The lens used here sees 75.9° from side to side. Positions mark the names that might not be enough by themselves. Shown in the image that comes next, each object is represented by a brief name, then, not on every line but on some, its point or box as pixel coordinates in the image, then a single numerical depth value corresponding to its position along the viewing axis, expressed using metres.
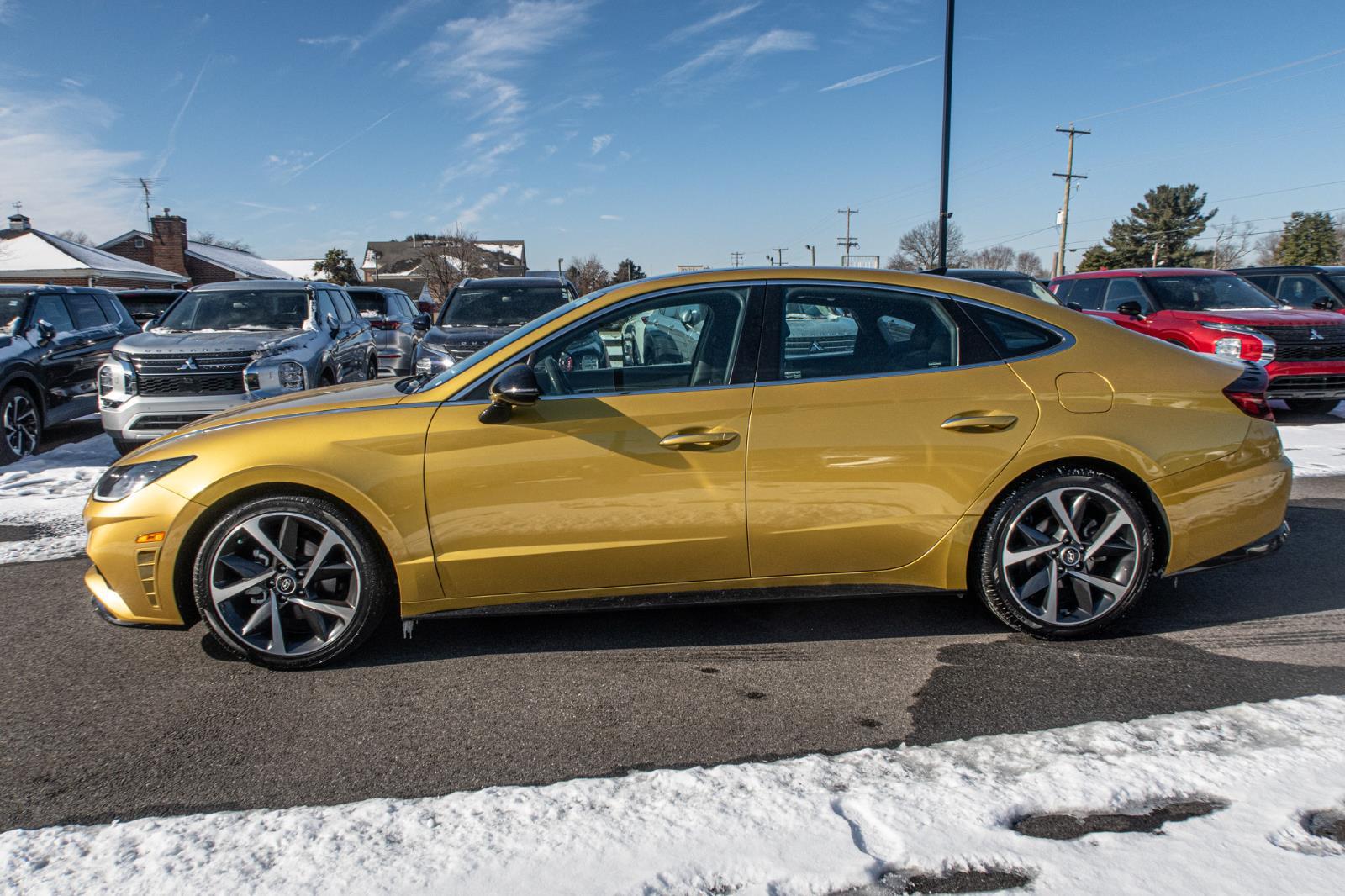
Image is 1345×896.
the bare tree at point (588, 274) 68.88
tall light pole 12.02
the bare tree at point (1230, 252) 81.94
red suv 9.94
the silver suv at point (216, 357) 8.13
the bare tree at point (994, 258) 97.94
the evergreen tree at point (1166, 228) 69.62
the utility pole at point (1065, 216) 47.44
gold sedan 3.50
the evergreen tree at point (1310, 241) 60.88
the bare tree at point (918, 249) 70.44
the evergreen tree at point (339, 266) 63.59
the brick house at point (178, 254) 49.06
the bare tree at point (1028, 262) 101.62
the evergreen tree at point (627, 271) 54.14
